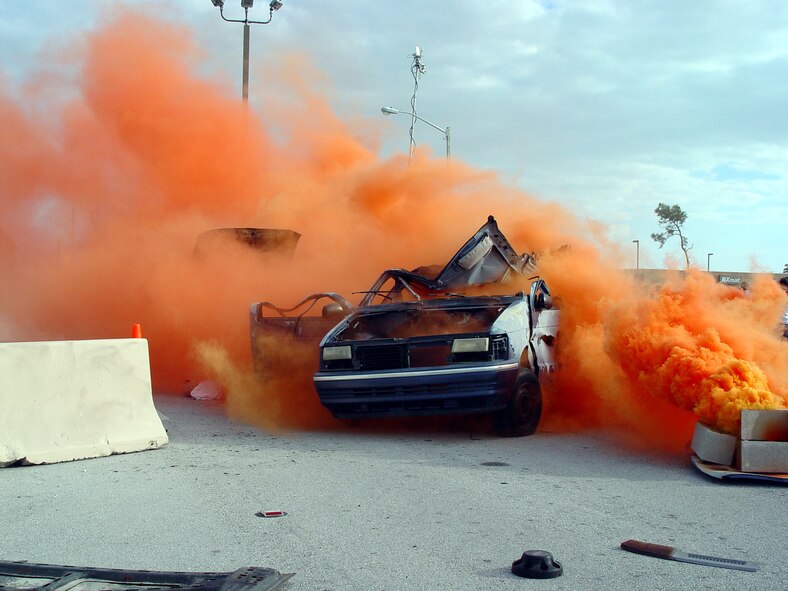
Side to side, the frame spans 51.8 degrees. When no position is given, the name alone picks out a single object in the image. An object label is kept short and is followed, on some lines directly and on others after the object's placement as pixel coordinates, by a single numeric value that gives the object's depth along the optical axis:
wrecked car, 7.70
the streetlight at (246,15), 18.41
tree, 55.47
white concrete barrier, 6.87
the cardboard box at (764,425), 6.20
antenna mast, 22.65
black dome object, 4.03
